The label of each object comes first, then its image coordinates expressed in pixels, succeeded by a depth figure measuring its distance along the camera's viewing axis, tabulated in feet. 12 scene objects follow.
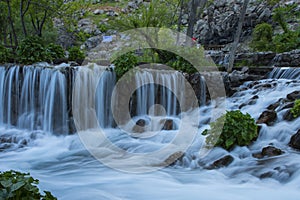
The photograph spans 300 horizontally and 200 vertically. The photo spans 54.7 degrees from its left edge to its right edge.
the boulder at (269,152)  19.62
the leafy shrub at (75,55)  37.62
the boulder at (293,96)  28.58
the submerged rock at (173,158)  20.53
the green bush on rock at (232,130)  20.80
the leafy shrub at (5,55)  33.09
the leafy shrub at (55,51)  36.73
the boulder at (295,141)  20.60
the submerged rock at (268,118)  24.52
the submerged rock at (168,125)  28.07
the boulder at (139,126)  28.76
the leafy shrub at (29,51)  33.53
